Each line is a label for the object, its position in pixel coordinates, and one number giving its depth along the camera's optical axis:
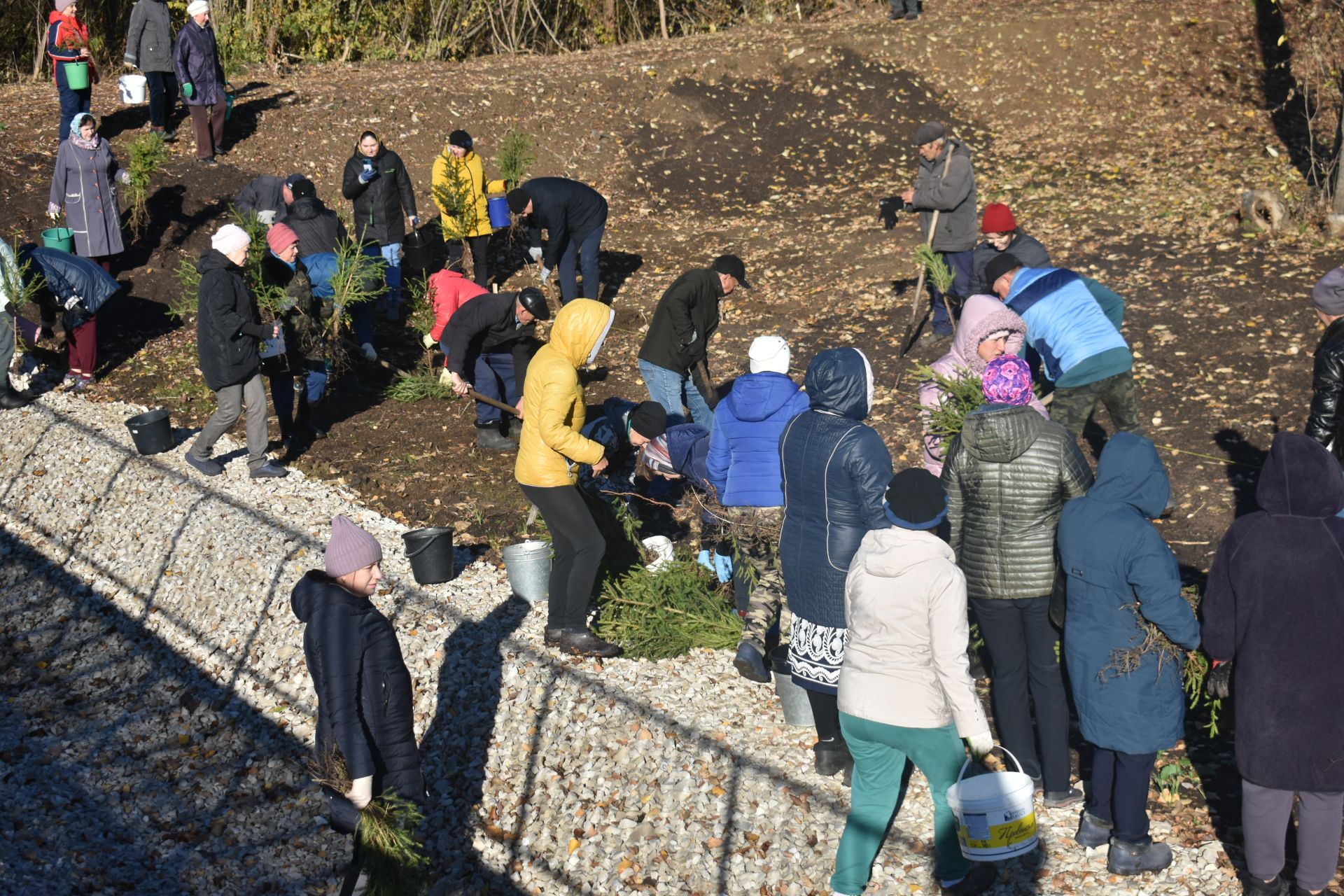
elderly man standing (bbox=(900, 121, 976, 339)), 9.54
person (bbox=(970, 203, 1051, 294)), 7.81
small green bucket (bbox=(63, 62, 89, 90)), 12.64
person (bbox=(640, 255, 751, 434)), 7.93
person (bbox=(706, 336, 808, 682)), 5.47
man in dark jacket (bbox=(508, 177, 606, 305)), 10.40
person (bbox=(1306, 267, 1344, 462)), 5.87
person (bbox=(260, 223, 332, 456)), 8.74
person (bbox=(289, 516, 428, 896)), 4.35
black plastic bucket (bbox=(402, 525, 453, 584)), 7.11
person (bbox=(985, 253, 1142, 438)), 6.80
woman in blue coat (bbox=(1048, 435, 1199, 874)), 4.24
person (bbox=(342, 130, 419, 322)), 10.98
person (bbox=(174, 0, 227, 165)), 13.56
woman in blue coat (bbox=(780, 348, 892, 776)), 4.61
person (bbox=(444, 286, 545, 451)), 8.55
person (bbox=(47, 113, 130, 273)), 10.72
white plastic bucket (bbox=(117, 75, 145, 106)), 14.09
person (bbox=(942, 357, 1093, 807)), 4.58
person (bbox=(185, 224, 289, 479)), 7.90
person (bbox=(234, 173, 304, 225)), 10.45
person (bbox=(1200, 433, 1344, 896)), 4.01
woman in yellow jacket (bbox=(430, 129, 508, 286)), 11.18
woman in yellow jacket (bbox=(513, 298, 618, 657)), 5.82
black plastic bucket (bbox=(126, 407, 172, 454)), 8.88
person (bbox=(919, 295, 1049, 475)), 5.90
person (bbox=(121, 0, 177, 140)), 14.02
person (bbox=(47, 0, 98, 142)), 12.53
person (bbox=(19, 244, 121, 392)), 9.88
